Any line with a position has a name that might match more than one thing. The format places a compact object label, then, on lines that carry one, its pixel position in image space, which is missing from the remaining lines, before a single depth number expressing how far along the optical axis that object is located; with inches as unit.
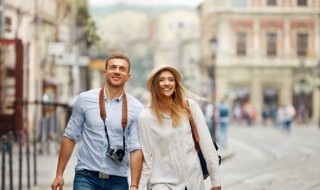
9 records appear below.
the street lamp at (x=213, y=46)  1357.0
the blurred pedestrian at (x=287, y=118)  1491.1
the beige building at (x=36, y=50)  863.4
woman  228.8
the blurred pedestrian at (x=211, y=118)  920.9
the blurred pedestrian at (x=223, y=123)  968.3
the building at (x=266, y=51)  2460.6
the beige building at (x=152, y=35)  4138.8
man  229.1
